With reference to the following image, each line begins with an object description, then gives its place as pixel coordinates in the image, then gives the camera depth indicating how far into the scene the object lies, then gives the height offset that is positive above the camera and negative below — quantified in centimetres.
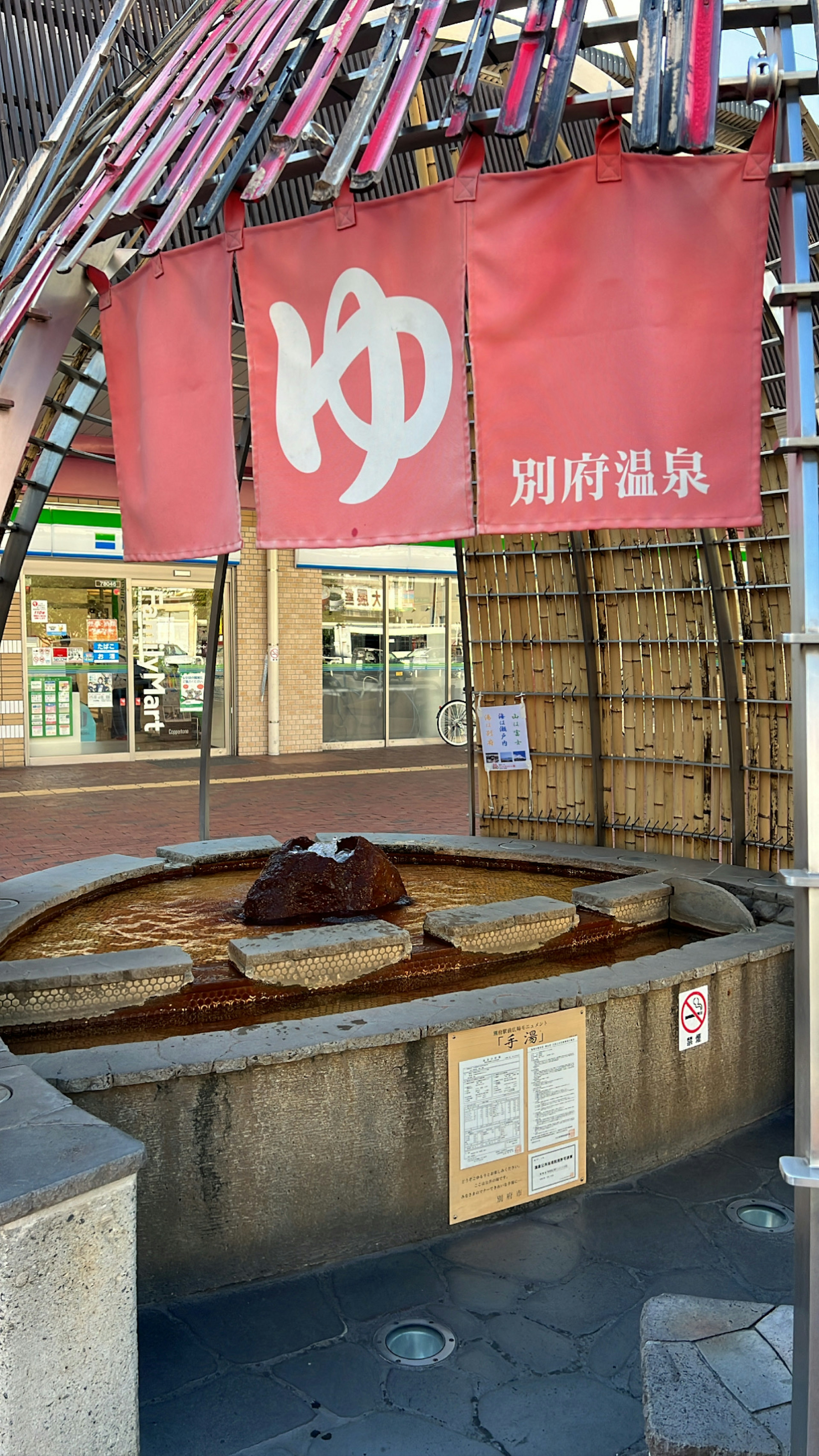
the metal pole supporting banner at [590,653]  748 +25
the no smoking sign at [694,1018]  487 -151
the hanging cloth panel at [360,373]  346 +107
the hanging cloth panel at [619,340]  317 +106
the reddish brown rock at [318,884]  569 -102
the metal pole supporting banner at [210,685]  722 +8
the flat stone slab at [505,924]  529 -118
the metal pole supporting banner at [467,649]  792 +32
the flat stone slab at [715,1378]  245 -170
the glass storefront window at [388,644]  1892 +88
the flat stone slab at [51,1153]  238 -109
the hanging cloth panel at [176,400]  378 +108
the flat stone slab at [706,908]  589 -124
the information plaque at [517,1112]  420 -169
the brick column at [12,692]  1545 +11
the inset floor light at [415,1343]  343 -212
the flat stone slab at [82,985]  442 -120
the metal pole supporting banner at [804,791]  230 -24
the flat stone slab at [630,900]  597 -119
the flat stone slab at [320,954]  481 -119
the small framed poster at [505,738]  798 -36
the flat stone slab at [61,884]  553 -107
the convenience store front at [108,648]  1584 +76
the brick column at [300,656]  1800 +64
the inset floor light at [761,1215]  428 -214
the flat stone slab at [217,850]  702 -102
